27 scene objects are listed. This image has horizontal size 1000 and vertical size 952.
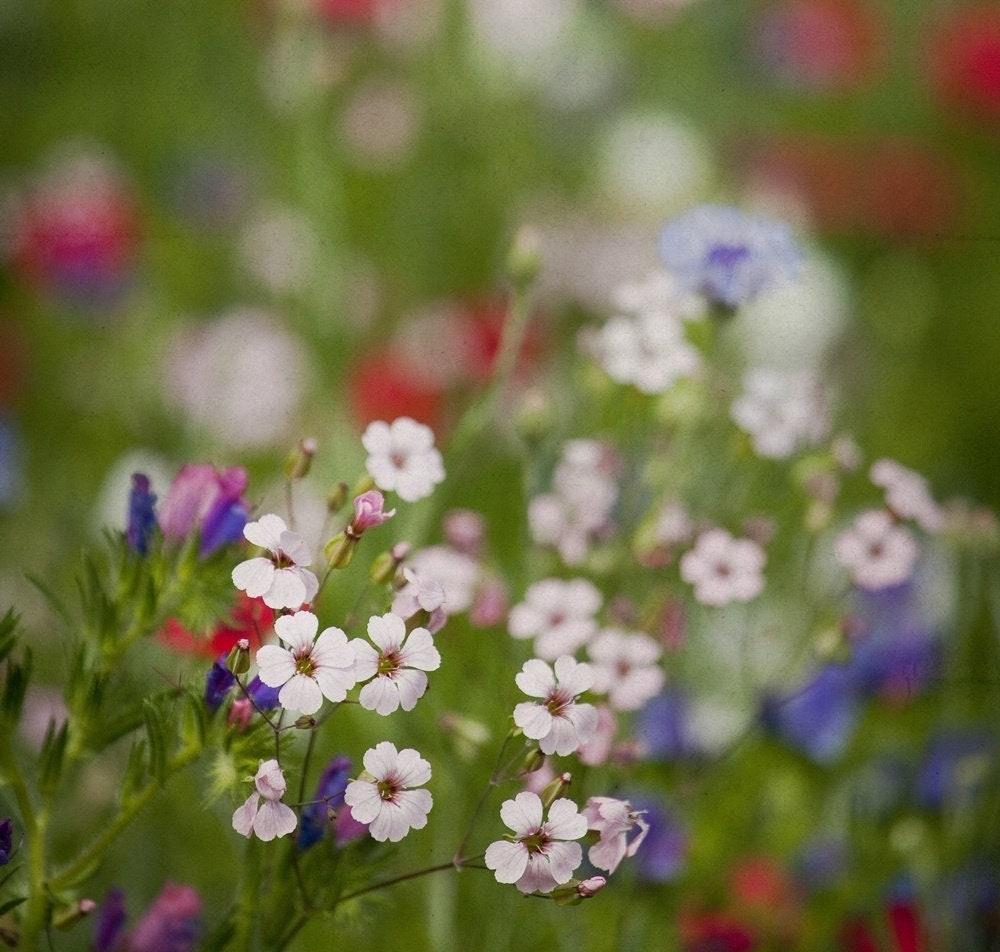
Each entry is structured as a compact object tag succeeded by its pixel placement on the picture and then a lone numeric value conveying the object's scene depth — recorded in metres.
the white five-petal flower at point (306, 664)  1.08
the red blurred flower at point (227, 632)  1.15
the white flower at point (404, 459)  1.13
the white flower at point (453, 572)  1.19
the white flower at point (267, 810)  1.08
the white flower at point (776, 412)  1.20
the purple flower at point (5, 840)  1.10
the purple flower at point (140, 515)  1.14
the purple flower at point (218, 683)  1.11
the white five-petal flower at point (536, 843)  1.09
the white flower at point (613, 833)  1.10
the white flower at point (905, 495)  1.18
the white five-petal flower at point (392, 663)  1.09
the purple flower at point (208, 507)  1.14
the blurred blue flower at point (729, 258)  1.21
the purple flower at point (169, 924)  1.16
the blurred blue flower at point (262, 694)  1.11
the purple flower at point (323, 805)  1.12
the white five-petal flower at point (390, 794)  1.09
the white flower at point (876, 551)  1.18
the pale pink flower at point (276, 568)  1.09
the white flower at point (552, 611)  1.17
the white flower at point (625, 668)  1.15
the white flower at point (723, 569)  1.17
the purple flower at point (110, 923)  1.15
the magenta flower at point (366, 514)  1.11
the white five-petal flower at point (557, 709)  1.10
